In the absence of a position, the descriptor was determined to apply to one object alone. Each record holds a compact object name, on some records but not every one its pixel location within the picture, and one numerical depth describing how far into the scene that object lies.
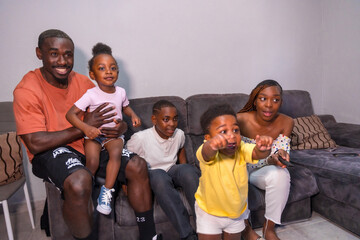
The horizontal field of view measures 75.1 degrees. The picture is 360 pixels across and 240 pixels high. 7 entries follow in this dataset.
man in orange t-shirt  1.20
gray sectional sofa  1.39
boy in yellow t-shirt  1.05
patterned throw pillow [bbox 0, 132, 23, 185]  1.55
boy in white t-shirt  1.34
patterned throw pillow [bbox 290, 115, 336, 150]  2.12
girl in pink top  1.33
